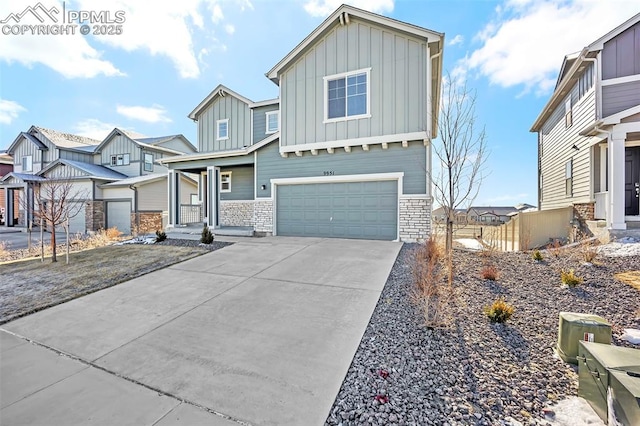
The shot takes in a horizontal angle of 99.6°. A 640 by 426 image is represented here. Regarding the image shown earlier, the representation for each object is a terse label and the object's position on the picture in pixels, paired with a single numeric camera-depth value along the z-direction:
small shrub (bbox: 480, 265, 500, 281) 5.32
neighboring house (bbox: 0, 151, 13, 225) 26.88
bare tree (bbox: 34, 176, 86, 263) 8.79
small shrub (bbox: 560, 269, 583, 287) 4.73
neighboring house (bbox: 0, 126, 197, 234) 18.73
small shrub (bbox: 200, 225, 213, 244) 9.75
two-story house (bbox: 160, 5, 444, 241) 9.57
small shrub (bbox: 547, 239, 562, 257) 6.86
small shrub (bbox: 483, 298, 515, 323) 3.67
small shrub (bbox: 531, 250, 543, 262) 6.55
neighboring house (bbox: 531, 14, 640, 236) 8.15
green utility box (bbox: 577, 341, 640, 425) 1.82
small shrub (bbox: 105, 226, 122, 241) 13.00
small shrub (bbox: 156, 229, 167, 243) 10.79
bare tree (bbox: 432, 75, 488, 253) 6.02
